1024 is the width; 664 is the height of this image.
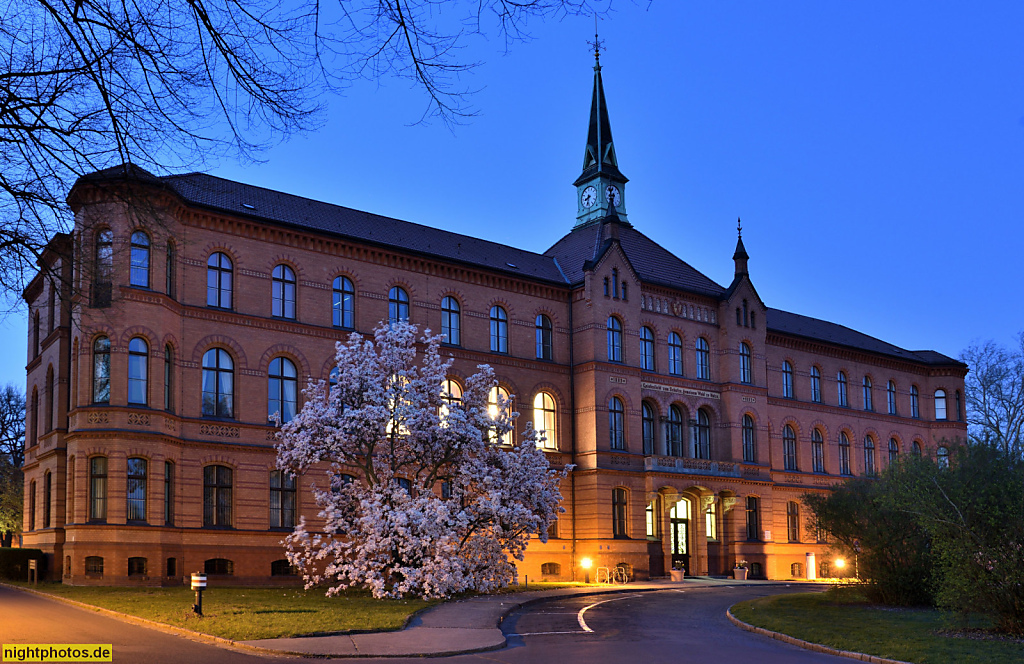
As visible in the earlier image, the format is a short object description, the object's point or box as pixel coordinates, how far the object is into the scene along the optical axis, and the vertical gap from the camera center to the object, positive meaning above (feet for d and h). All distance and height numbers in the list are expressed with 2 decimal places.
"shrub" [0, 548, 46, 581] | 125.70 -12.27
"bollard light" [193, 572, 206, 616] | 67.92 -8.39
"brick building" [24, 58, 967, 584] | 108.17 +11.13
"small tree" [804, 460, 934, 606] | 88.94 -8.95
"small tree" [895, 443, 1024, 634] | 62.54 -5.00
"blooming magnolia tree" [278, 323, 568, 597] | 94.33 -1.62
